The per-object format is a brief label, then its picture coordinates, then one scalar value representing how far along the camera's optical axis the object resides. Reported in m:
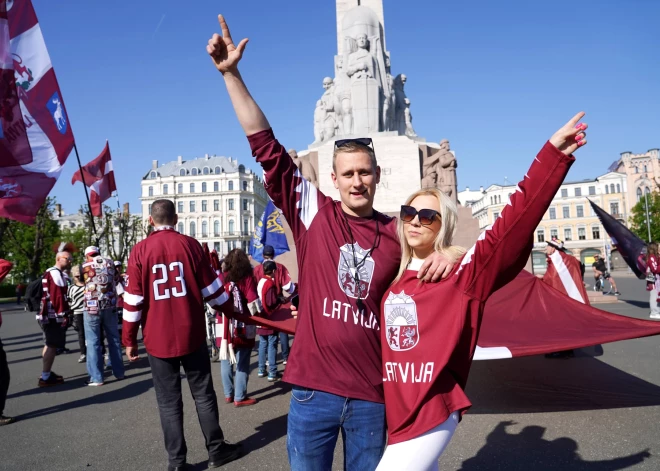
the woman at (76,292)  8.56
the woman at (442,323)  1.72
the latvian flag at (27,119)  7.17
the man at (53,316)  7.34
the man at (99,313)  7.27
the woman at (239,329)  5.73
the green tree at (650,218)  56.94
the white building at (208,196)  86.88
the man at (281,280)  7.11
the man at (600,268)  19.47
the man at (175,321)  3.92
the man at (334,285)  1.94
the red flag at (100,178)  15.41
